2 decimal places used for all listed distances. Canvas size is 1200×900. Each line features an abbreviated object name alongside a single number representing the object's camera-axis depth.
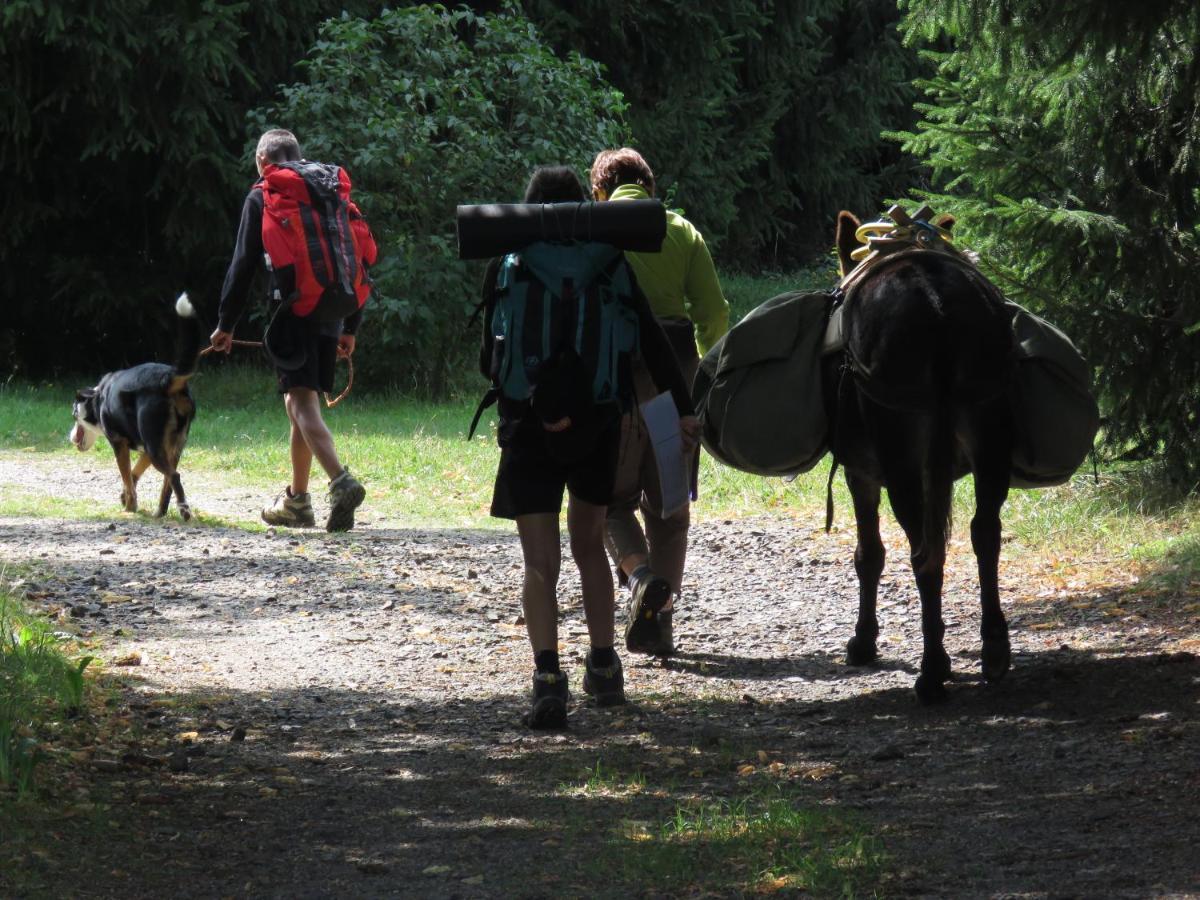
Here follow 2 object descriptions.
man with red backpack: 19.28
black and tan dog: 21.09
